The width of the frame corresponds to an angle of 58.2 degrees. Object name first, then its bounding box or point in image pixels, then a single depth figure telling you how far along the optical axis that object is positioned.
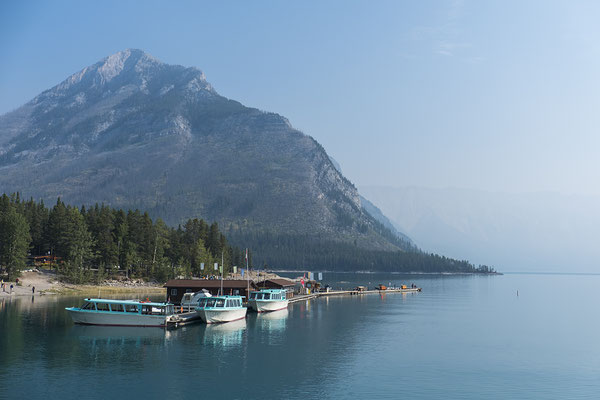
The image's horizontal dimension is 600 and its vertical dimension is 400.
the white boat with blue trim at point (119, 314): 89.50
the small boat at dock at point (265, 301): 119.69
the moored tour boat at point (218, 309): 95.88
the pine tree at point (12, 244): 138.88
